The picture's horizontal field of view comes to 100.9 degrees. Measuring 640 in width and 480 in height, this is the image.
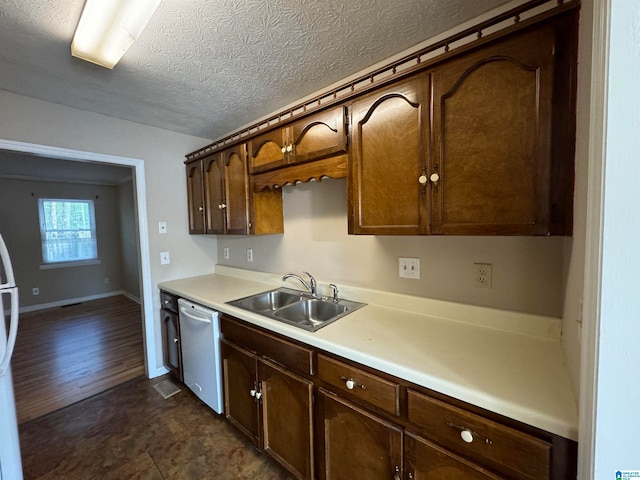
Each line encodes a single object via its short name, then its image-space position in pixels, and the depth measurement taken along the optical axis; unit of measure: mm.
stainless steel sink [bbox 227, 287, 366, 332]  1692
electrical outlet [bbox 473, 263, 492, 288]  1261
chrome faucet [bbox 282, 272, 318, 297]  1900
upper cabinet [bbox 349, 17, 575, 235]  855
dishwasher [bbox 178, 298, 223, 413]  1797
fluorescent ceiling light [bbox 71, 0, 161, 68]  1082
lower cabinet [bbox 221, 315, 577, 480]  760
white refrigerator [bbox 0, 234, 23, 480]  1189
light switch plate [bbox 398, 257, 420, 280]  1479
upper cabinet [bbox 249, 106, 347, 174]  1390
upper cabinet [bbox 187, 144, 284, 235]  2008
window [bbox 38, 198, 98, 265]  4707
